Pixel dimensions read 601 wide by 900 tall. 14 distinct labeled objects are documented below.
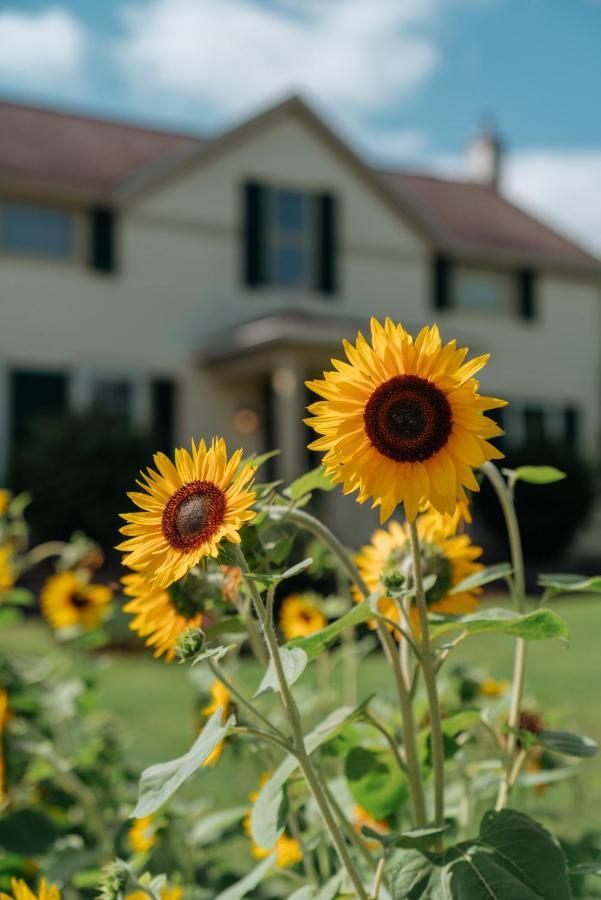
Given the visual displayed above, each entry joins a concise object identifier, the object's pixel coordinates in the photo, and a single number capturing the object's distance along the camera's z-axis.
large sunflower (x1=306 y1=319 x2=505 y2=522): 1.30
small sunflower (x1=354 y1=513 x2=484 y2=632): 1.75
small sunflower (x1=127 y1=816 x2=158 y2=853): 2.13
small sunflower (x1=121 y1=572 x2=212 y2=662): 1.61
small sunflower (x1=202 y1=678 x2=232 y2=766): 1.79
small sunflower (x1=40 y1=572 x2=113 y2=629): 3.73
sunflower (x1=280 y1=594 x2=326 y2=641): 2.57
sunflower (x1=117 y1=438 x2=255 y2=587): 1.26
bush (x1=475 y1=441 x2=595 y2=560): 17.58
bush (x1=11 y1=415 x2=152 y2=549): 13.95
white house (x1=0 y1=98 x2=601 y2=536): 15.05
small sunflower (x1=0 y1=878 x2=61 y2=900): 1.43
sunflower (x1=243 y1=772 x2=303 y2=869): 2.03
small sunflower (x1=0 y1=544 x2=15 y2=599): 2.94
